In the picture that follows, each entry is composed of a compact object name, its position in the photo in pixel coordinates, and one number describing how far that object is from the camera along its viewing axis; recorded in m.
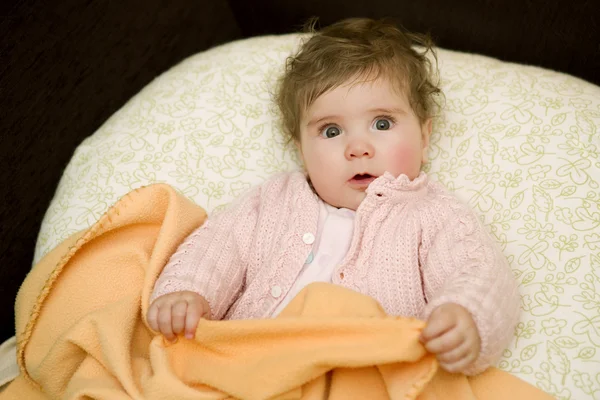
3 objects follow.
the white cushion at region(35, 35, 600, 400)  0.96
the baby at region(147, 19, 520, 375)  0.94
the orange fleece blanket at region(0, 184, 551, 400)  0.82
